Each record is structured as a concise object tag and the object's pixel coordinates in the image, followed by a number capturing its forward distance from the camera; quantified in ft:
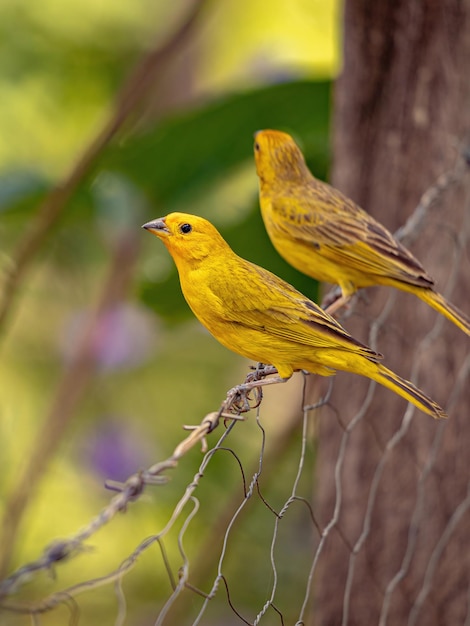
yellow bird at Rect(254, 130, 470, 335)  14.02
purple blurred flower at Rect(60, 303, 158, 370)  24.79
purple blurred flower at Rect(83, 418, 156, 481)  24.53
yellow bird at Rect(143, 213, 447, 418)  10.82
